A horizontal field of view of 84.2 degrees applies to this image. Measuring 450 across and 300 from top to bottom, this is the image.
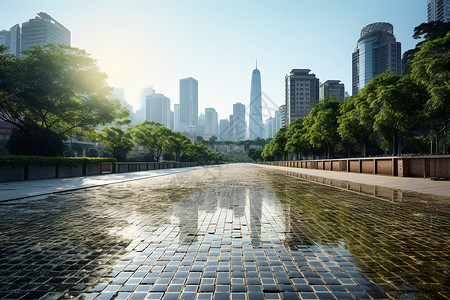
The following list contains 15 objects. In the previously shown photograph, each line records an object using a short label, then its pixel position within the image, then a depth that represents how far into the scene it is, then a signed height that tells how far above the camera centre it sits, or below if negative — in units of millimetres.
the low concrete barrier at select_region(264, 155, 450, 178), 17000 -746
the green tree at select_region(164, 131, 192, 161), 54031 +2910
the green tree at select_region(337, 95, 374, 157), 31875 +5147
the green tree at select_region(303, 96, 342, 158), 42216 +5613
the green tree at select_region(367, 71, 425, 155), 27406 +5889
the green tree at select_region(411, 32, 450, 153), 24230 +8828
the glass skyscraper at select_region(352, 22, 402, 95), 185875 +78743
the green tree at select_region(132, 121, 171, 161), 45469 +3870
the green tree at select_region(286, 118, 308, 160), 57603 +4325
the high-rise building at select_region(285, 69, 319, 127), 179000 +46858
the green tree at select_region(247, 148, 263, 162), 161850 +1318
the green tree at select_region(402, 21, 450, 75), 42841 +22599
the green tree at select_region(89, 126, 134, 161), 36088 +2365
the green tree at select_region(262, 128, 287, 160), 85812 +4523
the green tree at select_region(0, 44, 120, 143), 20438 +5733
